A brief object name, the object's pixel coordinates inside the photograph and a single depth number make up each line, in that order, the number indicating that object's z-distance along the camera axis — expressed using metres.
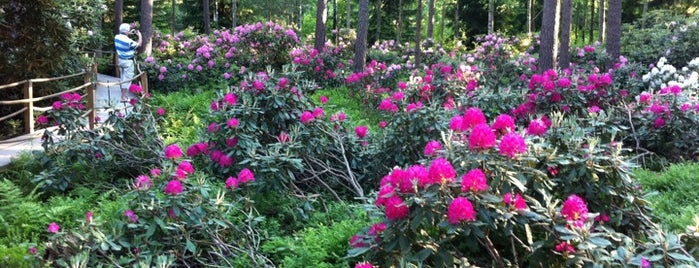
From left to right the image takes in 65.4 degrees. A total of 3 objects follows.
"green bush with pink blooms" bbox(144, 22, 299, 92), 13.84
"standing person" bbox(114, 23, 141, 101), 11.05
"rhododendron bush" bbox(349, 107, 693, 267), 2.80
